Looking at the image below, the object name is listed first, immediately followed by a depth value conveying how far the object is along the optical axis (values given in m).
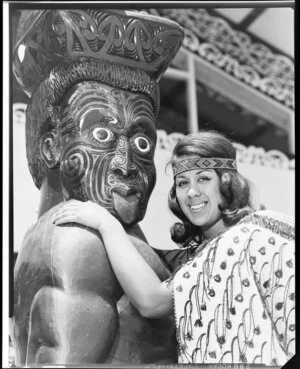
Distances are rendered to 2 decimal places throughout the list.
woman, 3.44
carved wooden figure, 3.46
